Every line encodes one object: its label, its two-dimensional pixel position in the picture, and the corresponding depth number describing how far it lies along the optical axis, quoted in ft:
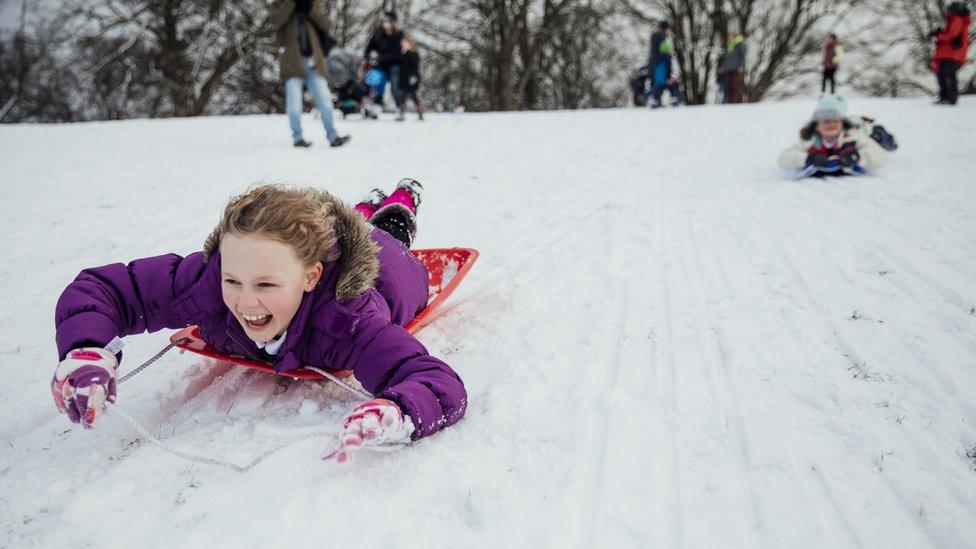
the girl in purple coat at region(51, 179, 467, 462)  4.71
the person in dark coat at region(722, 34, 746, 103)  41.34
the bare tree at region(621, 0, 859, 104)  62.23
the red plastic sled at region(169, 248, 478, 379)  5.98
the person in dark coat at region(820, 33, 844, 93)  38.60
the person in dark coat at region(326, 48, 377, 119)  34.81
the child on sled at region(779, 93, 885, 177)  15.47
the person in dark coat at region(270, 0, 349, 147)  18.86
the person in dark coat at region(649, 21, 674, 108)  38.50
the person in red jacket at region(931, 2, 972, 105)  27.58
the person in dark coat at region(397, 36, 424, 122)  31.42
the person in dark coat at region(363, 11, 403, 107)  30.71
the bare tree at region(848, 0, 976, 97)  60.90
